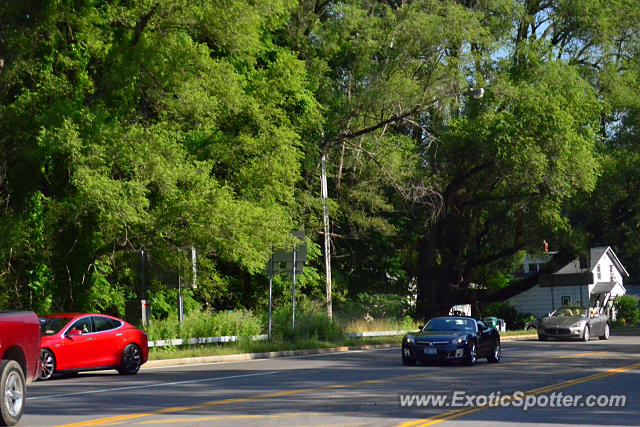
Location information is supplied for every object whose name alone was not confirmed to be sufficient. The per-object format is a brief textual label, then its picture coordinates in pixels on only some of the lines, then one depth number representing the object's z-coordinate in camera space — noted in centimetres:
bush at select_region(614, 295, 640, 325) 7550
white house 7581
